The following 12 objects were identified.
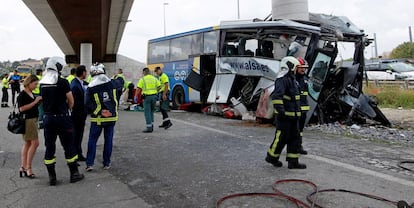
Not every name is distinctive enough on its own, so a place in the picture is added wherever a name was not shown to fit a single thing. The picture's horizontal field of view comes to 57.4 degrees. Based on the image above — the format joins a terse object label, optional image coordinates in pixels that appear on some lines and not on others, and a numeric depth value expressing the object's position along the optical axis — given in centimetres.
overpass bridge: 1578
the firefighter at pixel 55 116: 476
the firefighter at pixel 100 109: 539
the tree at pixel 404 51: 6078
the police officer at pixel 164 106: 964
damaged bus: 1032
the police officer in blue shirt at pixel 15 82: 1570
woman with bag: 514
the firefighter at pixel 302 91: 566
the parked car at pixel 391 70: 3231
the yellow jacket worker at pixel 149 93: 895
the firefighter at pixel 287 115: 539
